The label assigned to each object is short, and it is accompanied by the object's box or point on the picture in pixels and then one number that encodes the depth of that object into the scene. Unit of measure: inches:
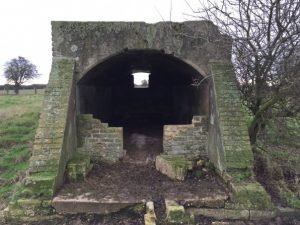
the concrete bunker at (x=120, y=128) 137.8
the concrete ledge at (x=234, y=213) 131.9
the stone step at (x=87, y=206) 132.8
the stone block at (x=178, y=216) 124.2
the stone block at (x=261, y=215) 131.8
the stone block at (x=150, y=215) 122.3
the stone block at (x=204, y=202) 134.4
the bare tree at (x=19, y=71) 867.9
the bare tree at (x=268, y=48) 141.1
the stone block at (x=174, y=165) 160.7
